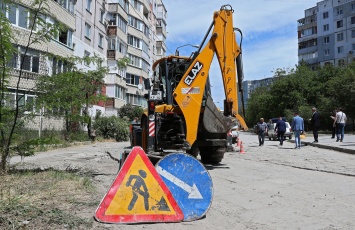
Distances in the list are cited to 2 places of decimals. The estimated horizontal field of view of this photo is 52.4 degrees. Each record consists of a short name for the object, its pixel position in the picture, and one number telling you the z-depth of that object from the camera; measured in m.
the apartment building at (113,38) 29.69
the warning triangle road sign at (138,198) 4.70
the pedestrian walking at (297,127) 18.36
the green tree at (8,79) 8.05
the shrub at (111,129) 30.12
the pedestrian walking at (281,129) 21.42
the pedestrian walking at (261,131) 21.71
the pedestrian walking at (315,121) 19.62
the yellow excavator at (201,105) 10.02
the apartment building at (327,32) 74.75
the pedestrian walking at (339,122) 19.98
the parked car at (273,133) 28.37
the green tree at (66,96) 8.60
